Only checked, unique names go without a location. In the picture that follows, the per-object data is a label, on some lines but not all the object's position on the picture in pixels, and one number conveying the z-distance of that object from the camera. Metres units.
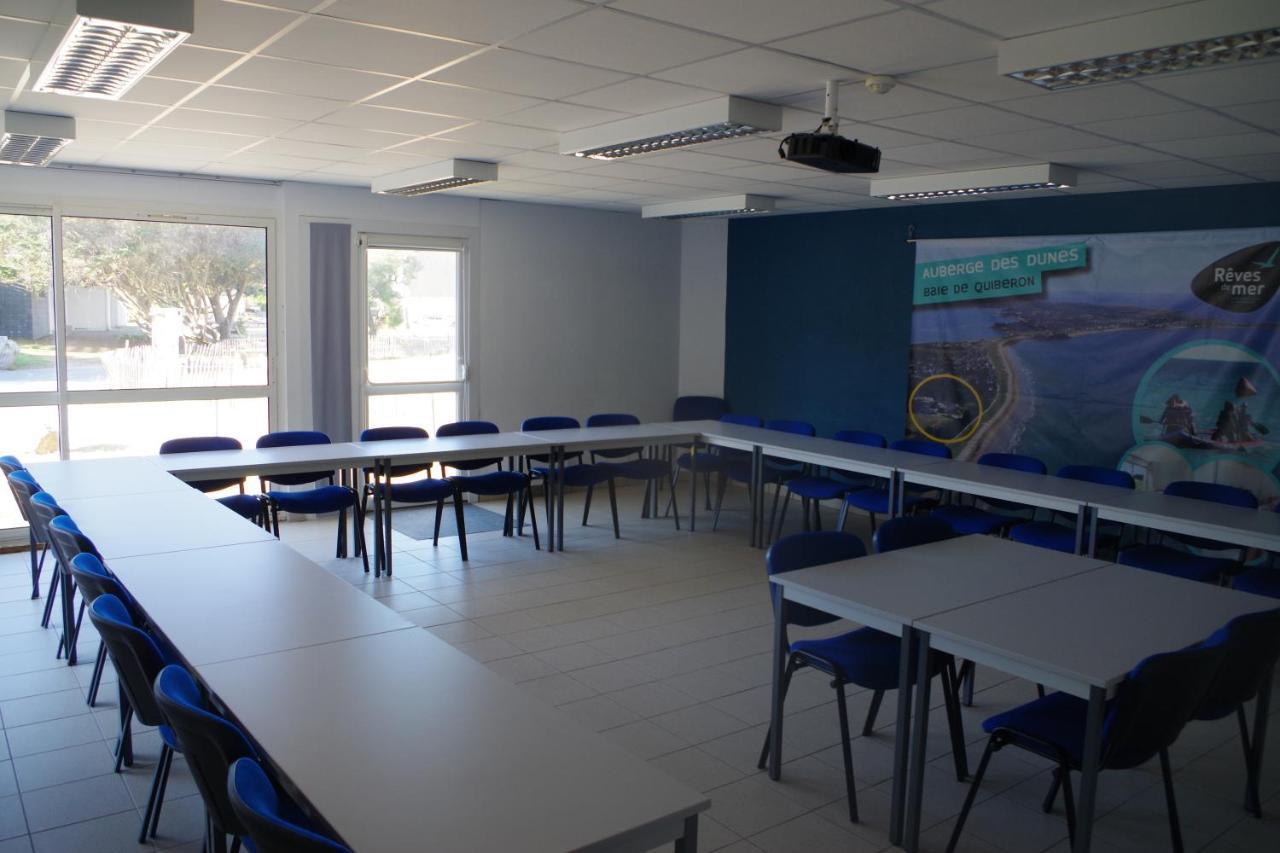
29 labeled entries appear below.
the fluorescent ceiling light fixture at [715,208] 7.50
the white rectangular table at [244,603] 2.84
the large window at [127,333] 6.59
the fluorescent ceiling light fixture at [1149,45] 2.81
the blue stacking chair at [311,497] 6.07
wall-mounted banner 5.96
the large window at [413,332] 7.97
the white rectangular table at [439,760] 1.86
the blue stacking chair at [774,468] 7.40
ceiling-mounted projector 3.74
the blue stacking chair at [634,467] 7.40
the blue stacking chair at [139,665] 2.67
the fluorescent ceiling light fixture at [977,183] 5.56
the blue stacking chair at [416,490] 6.28
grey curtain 7.55
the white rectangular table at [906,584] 3.10
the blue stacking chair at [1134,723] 2.64
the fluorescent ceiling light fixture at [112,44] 2.77
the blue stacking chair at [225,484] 5.85
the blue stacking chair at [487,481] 6.64
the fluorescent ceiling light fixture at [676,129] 4.11
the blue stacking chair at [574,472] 7.11
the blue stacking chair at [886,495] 6.42
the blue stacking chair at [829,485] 6.85
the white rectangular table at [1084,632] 2.68
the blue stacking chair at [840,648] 3.26
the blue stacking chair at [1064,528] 5.45
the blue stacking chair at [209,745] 2.11
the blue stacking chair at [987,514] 5.89
